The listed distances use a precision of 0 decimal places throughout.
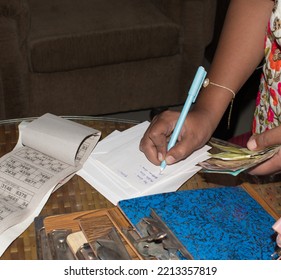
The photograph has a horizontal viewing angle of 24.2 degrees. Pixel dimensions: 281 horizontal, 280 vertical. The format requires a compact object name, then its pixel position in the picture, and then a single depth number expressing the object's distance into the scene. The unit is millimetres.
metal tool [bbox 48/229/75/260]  692
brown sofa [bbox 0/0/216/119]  1566
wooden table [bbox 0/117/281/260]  759
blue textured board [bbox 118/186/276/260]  701
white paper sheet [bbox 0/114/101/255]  783
